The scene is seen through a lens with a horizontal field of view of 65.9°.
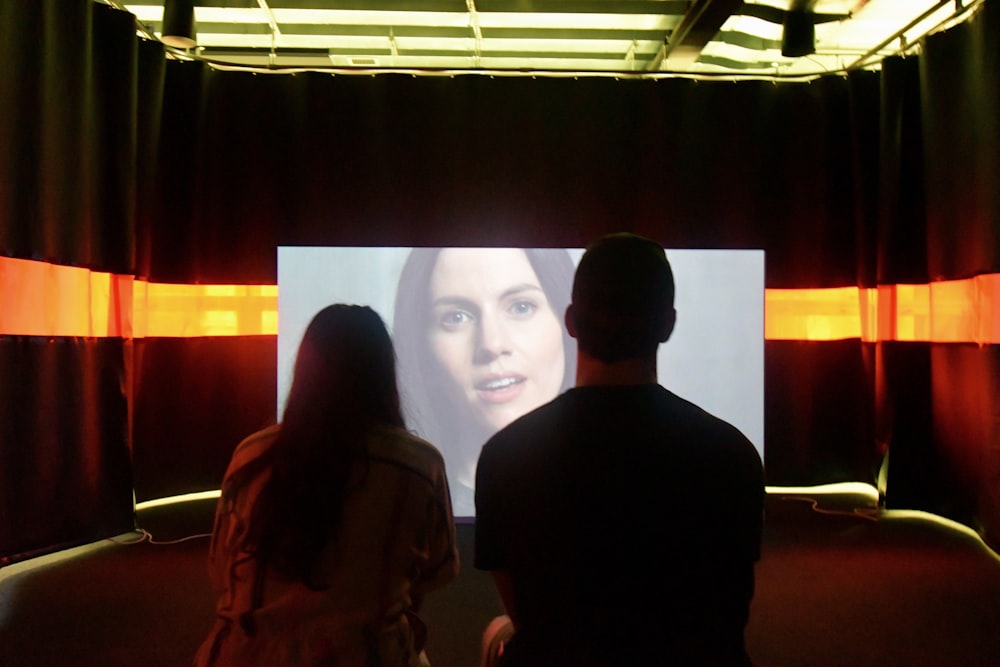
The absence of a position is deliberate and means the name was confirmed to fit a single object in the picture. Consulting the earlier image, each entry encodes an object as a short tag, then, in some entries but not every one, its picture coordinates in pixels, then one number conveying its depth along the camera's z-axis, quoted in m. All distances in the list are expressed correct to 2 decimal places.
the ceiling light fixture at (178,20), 3.57
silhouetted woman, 1.17
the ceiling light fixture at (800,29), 3.79
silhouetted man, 0.97
